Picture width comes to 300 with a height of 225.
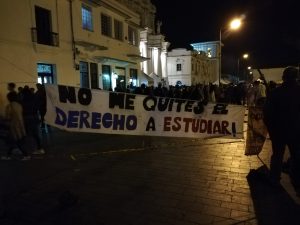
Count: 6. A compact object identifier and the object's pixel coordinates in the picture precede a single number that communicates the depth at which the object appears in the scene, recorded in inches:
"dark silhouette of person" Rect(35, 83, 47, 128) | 309.7
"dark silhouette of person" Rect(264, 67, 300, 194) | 138.1
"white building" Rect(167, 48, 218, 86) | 1720.4
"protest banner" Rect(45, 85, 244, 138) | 185.8
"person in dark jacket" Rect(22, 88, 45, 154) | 240.4
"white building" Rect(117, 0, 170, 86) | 1260.0
